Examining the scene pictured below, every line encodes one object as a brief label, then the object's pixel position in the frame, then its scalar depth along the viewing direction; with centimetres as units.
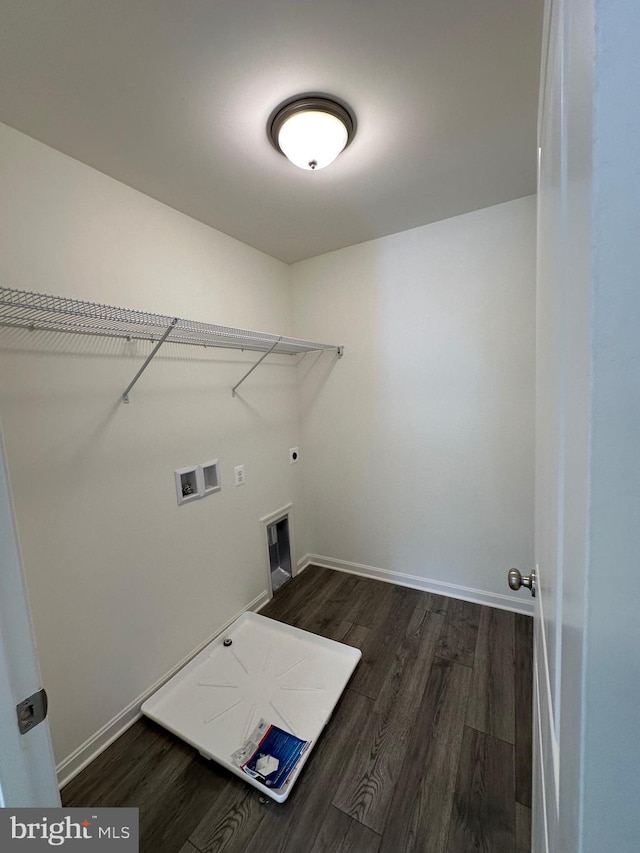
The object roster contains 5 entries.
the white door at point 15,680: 58
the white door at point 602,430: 21
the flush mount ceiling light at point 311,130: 118
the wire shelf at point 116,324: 116
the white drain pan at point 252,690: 141
